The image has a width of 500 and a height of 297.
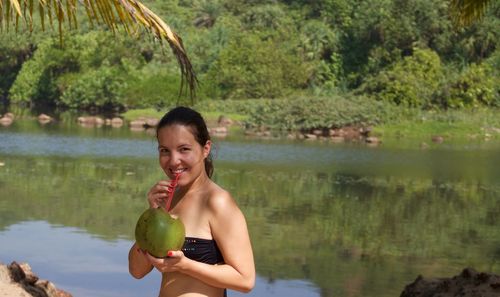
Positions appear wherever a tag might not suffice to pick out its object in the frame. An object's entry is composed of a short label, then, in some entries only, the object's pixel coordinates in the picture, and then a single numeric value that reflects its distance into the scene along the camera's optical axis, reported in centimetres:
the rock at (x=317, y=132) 3728
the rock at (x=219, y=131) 3522
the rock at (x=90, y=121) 4006
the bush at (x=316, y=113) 3678
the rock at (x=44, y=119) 4008
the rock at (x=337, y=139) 3470
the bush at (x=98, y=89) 4875
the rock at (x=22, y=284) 679
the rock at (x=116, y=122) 3964
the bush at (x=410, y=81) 4247
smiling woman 324
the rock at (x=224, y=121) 3900
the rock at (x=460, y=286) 693
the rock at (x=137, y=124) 3852
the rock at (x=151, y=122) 3822
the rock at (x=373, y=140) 3444
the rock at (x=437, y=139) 3556
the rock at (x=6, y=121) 3712
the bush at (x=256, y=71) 4722
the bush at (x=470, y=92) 4309
